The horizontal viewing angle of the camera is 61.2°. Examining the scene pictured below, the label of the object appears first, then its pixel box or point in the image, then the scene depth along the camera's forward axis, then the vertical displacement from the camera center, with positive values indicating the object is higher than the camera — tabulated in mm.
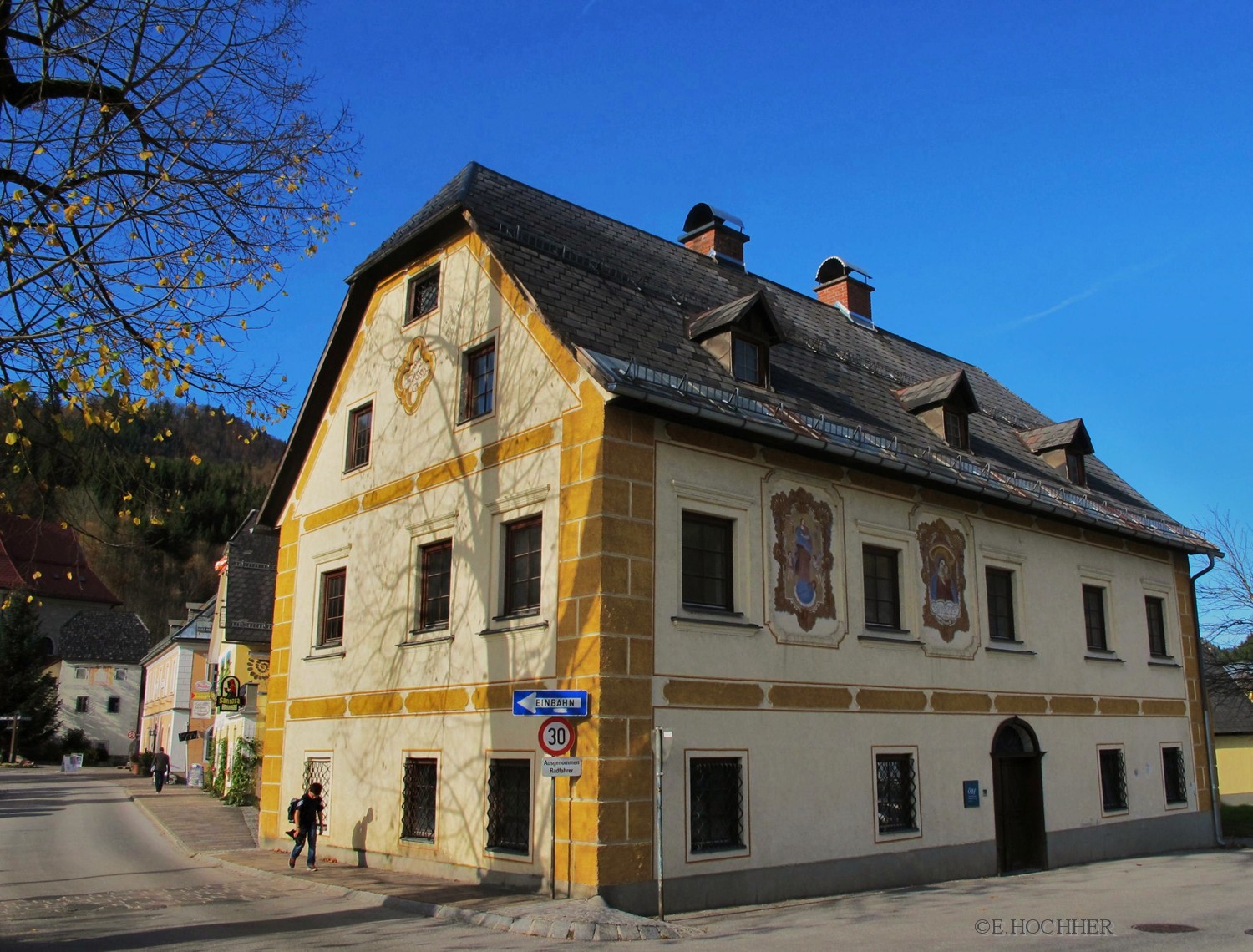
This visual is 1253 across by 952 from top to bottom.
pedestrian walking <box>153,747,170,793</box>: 40156 -2210
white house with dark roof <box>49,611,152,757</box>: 82375 +1904
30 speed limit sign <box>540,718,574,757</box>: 12375 -311
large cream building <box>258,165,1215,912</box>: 13406 +1693
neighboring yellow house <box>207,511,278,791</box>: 32344 +2341
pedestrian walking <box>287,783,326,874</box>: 16391 -1670
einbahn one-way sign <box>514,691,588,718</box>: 12461 +73
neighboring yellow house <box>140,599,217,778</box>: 55156 +951
